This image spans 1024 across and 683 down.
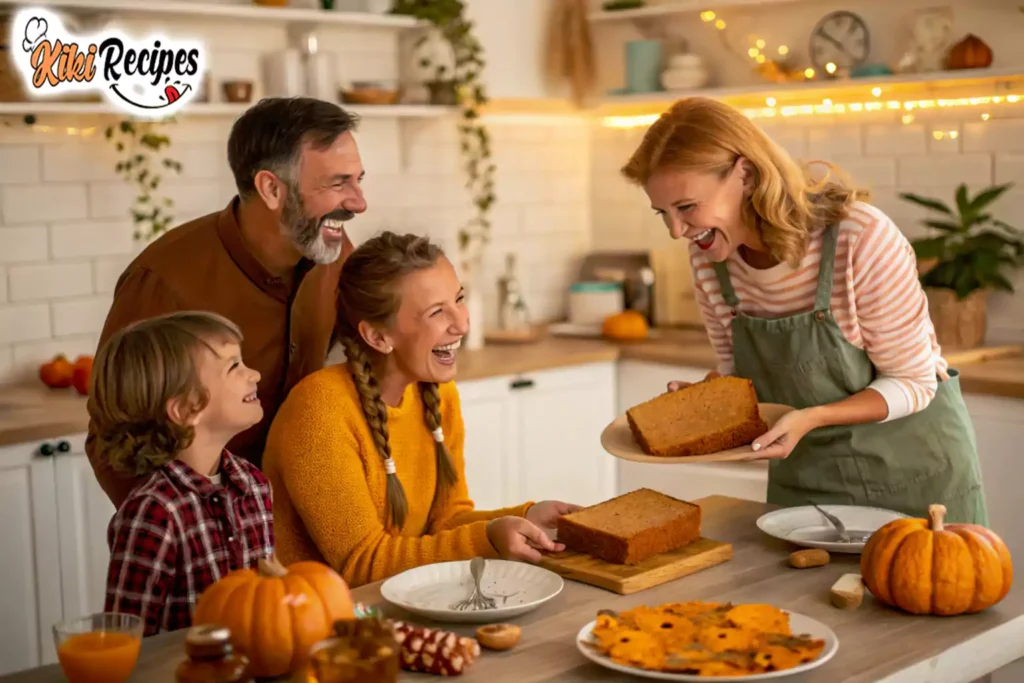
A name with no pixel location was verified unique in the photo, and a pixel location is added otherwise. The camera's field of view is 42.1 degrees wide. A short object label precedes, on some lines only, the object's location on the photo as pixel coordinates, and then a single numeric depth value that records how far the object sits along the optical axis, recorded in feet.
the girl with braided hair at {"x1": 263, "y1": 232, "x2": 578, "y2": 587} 7.58
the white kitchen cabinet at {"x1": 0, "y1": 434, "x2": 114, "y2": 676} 11.05
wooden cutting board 6.90
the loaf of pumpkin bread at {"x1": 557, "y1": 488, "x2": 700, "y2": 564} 7.15
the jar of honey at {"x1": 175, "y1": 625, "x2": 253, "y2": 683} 5.00
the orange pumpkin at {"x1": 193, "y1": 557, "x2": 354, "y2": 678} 5.46
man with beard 8.96
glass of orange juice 5.40
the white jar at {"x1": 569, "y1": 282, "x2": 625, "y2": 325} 16.72
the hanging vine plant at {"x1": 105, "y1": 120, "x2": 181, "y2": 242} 13.28
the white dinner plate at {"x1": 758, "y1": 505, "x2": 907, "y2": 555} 7.68
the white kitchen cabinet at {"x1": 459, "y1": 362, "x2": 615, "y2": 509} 14.20
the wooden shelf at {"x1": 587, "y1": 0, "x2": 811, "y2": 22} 15.40
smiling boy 6.65
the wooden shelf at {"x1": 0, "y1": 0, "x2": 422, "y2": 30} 12.43
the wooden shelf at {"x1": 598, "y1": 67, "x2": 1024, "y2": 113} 13.61
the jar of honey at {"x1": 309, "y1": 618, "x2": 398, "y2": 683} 4.72
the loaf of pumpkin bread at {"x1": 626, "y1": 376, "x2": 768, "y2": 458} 8.32
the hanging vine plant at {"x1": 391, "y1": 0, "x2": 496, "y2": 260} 15.23
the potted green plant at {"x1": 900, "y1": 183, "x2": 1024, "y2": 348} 13.70
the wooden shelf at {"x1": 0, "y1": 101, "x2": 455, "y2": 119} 12.10
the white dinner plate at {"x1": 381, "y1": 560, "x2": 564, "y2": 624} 6.36
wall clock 14.70
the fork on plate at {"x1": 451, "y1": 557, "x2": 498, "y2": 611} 6.56
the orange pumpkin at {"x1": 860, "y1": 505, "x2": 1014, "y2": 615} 6.37
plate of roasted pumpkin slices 5.55
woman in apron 8.45
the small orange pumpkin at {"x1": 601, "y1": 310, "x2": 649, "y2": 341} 15.80
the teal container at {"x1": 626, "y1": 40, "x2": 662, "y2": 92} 16.43
